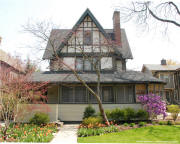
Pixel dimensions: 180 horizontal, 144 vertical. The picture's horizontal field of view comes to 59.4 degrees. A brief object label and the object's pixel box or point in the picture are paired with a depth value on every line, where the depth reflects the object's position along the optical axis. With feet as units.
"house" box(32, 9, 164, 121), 44.50
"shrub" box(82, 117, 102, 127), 34.12
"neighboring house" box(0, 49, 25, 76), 39.56
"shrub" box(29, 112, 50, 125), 37.77
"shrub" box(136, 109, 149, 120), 41.20
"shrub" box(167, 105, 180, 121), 40.41
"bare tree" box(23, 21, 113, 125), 37.12
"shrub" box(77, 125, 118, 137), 29.82
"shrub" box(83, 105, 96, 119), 41.68
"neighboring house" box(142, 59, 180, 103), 87.56
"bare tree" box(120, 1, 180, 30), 47.96
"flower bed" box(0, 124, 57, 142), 25.96
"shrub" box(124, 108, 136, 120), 41.06
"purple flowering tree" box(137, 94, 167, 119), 39.29
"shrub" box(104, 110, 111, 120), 41.29
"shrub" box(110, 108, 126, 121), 40.93
